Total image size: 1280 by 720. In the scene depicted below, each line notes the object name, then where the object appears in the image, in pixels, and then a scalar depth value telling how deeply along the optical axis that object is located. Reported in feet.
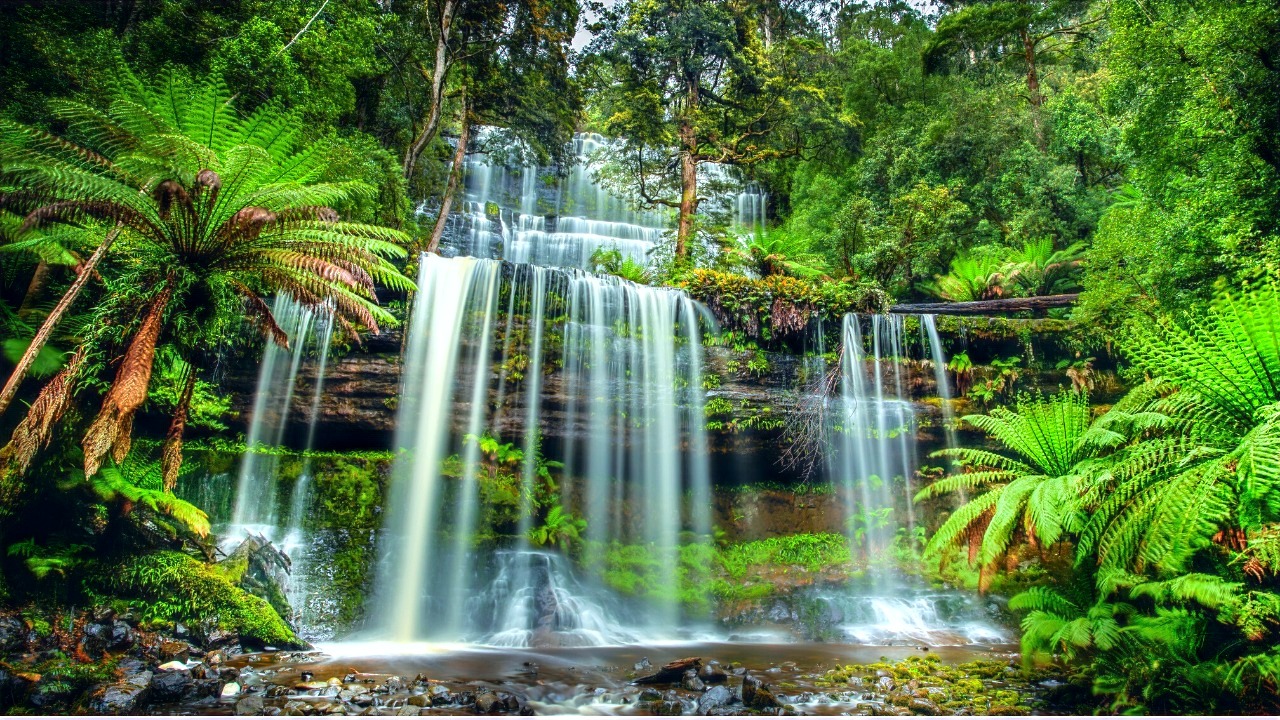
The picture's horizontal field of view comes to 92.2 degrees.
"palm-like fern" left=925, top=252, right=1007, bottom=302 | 38.88
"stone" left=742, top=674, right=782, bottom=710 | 15.10
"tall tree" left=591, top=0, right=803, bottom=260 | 44.27
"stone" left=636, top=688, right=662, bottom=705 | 15.87
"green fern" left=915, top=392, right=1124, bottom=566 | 18.42
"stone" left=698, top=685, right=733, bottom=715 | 14.78
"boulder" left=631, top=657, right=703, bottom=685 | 17.52
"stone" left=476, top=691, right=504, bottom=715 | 14.22
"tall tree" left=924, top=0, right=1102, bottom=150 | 51.80
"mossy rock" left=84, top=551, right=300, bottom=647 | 17.88
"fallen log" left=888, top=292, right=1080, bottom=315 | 36.52
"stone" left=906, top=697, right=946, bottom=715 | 14.84
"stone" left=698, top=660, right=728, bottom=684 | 17.22
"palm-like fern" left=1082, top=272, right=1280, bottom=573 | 14.35
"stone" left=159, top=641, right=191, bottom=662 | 16.21
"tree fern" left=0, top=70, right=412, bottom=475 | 16.05
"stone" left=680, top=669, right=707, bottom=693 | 16.53
